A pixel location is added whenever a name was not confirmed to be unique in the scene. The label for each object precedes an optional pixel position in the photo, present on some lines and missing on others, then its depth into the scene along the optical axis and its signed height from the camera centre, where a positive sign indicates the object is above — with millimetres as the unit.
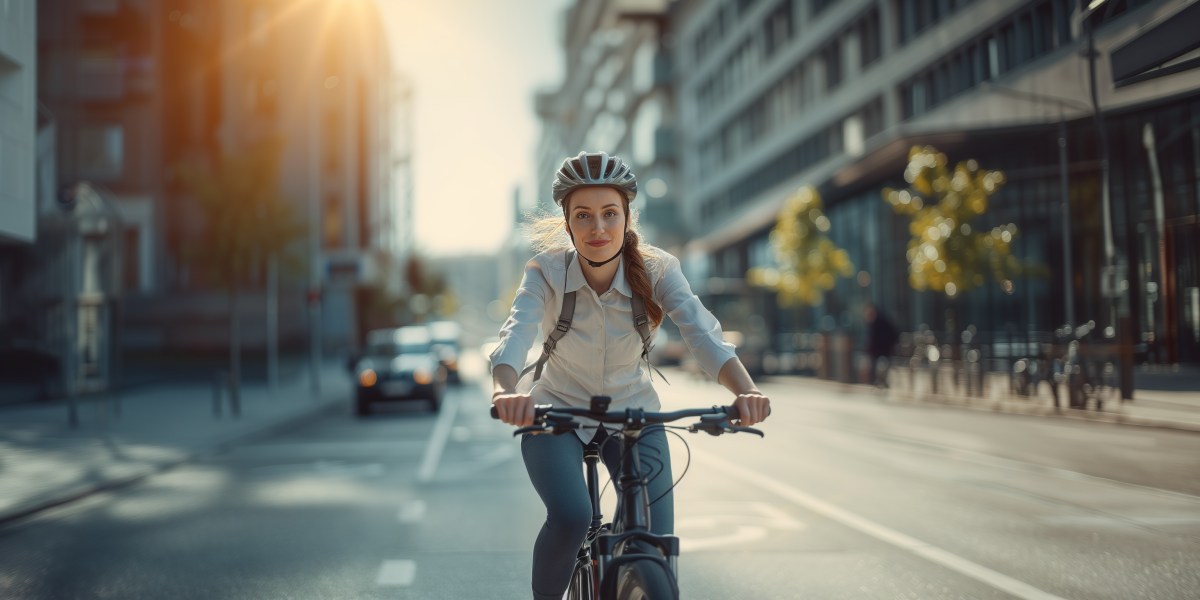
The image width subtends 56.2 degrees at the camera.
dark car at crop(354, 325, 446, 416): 21781 -759
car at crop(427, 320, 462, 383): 33991 -199
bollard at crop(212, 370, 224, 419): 19297 -890
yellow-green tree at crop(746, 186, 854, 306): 37375 +2527
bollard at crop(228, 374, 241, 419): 20344 -1020
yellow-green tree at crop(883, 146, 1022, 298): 24281 +1901
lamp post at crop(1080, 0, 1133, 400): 12133 +375
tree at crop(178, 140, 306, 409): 24641 +3032
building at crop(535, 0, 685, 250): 68875 +17442
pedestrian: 25250 -433
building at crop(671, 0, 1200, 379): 10867 +3709
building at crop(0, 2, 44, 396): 11195 +2341
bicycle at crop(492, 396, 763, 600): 3234 -607
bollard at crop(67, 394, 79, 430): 16438 -943
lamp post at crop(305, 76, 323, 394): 29016 +1222
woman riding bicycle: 3727 -6
